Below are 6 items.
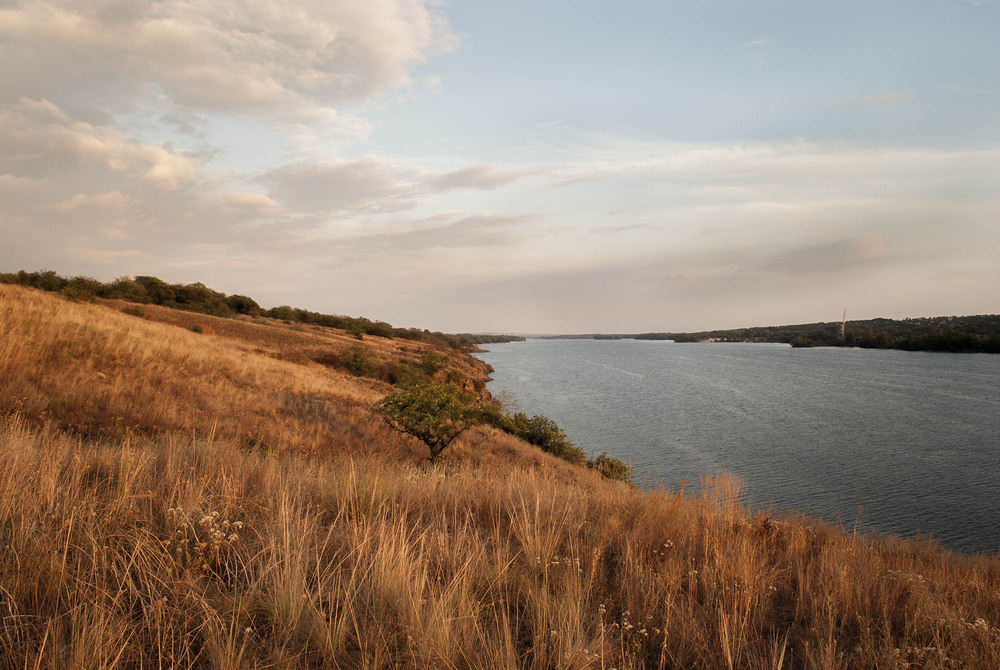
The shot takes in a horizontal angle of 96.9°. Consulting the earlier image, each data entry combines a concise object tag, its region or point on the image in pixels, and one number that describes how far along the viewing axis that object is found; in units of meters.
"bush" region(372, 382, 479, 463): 15.03
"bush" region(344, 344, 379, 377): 39.16
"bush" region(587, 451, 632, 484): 21.35
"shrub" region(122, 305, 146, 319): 36.22
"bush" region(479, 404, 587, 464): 25.94
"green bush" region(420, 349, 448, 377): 48.42
